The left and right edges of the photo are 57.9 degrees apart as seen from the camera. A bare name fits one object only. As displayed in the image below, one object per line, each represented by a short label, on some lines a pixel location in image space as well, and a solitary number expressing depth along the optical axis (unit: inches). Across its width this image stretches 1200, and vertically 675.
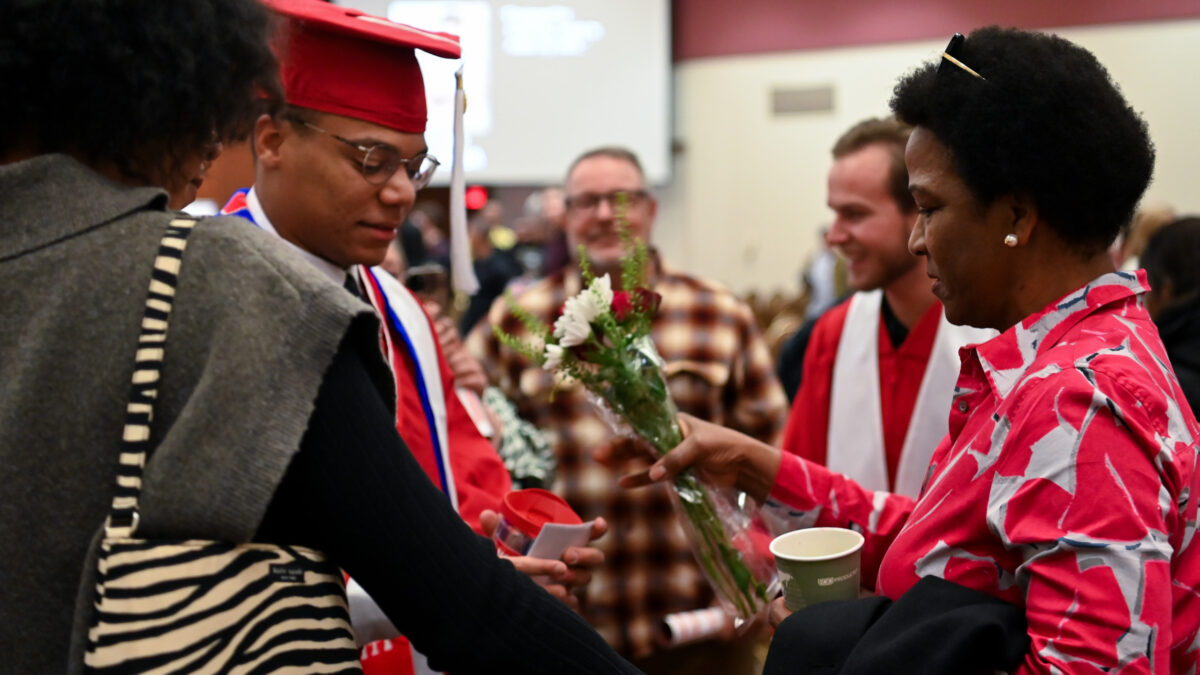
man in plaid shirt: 123.3
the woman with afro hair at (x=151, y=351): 37.4
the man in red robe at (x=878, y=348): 95.0
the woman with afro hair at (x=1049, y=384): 42.4
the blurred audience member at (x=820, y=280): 345.3
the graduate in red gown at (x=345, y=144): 72.3
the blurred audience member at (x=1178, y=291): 113.0
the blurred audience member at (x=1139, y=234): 184.1
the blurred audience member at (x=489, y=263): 229.6
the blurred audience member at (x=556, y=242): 209.8
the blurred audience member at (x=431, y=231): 410.9
